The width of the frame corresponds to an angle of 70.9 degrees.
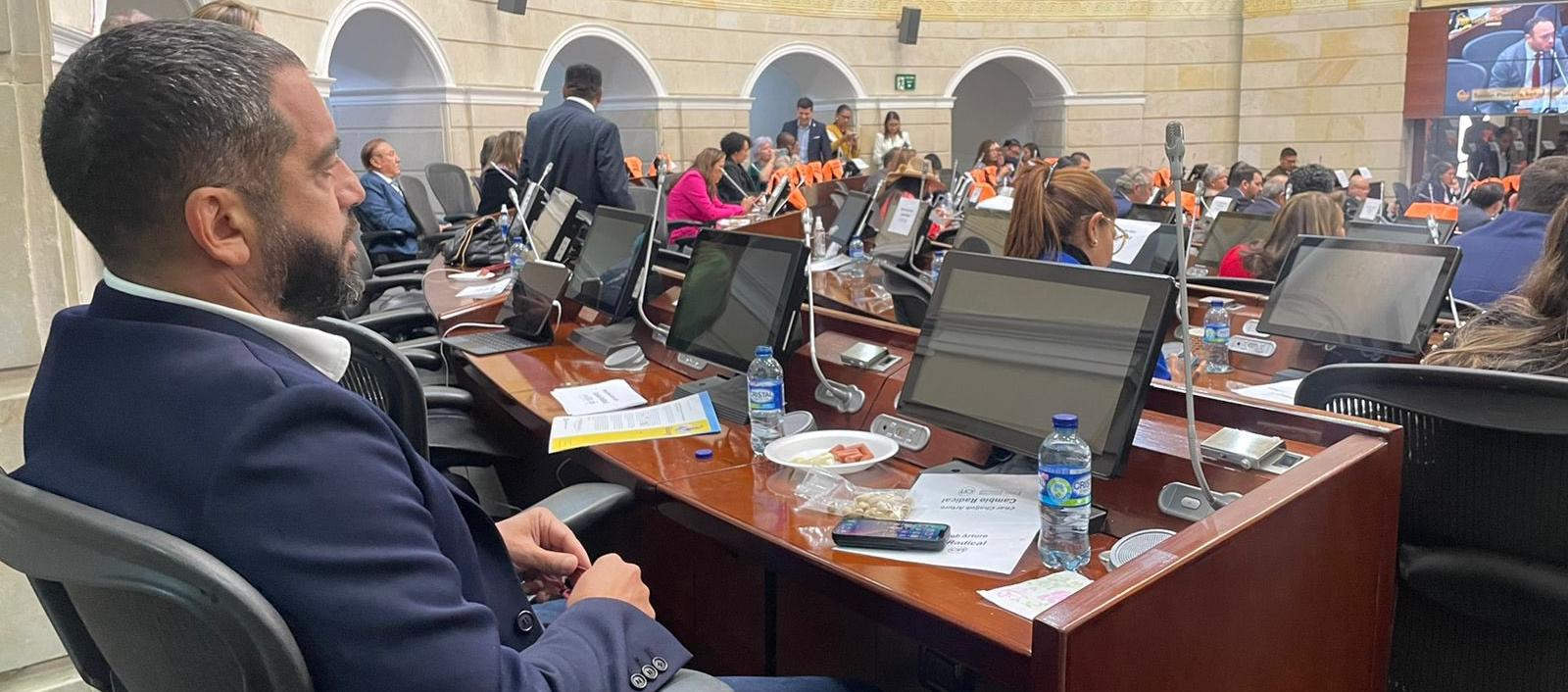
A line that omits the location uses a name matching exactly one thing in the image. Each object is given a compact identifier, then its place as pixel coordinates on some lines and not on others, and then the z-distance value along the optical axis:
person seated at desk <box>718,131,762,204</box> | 8.05
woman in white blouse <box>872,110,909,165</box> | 11.96
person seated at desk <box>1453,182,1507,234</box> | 5.45
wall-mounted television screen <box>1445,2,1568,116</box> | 11.55
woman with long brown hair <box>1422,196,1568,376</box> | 1.65
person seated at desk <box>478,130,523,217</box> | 6.04
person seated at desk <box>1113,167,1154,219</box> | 7.03
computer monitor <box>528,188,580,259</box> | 3.87
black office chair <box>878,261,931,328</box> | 3.26
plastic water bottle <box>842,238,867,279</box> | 4.91
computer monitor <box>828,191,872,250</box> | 5.34
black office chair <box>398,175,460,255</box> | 6.63
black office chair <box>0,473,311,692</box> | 0.76
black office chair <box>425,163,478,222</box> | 8.41
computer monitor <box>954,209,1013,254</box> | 4.21
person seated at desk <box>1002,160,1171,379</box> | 2.55
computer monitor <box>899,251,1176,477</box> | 1.52
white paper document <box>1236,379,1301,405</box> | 2.32
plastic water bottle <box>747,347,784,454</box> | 1.98
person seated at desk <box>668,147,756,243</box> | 6.79
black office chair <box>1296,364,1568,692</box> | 1.40
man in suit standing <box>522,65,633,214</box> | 4.99
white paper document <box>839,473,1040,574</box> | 1.39
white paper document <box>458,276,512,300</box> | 3.92
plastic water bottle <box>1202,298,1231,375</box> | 2.80
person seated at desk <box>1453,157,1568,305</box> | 3.19
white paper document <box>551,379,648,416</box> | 2.30
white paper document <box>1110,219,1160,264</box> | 3.77
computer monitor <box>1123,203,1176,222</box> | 4.77
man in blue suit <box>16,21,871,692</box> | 0.83
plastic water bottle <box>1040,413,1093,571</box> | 1.40
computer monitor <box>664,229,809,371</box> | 2.19
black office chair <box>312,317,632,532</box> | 1.68
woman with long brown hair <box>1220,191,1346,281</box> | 3.48
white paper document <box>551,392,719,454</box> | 2.04
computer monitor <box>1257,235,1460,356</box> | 2.52
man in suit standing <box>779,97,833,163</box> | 11.20
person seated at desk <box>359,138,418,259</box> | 5.77
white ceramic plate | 1.83
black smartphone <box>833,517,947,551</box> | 1.41
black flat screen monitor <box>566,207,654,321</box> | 2.99
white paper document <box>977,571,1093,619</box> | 1.24
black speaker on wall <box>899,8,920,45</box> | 12.95
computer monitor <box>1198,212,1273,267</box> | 4.58
